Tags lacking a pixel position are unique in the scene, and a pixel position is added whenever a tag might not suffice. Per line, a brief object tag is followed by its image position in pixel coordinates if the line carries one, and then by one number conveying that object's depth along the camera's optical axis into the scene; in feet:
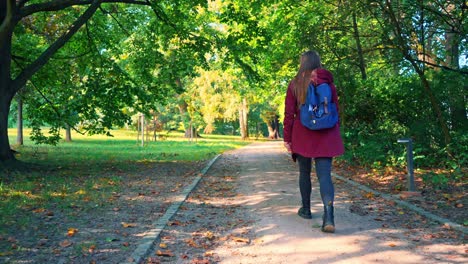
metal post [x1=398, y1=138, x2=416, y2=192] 25.24
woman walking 17.17
